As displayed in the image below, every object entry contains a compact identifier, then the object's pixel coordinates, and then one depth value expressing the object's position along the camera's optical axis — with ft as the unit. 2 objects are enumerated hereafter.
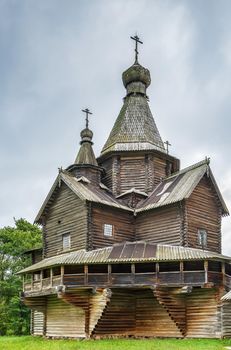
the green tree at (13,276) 140.97
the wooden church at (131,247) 81.97
